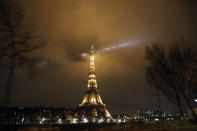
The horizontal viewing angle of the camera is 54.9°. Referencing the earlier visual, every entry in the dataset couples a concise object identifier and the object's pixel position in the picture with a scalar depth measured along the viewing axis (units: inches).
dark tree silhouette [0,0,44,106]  343.0
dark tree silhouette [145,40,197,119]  754.8
